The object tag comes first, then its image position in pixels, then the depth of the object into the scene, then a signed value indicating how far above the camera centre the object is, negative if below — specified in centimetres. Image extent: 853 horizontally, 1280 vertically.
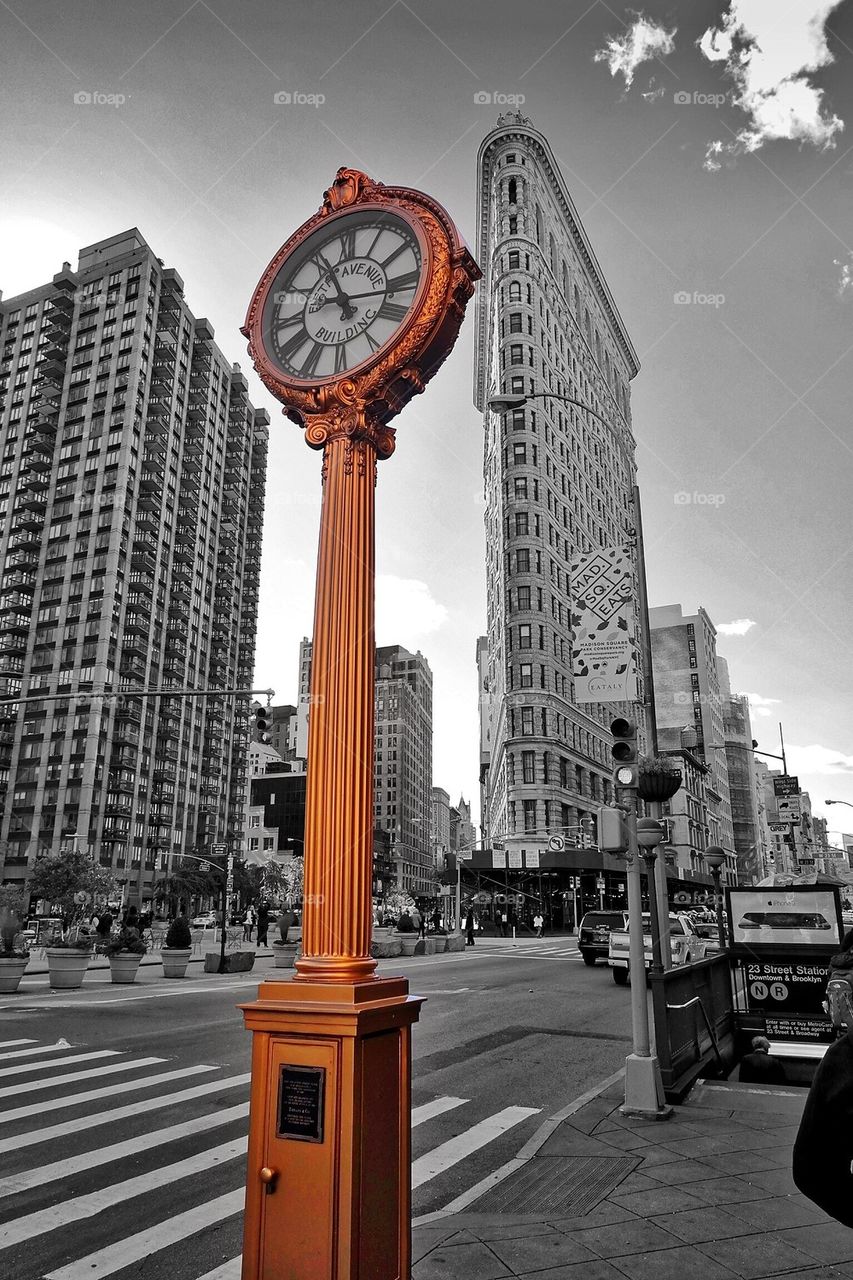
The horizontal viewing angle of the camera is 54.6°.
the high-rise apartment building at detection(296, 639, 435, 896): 16150 +2338
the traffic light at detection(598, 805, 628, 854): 866 +44
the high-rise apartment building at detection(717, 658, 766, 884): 12812 +1219
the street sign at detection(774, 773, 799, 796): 5468 +573
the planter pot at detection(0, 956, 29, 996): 1978 -220
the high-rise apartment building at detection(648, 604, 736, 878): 10925 +2458
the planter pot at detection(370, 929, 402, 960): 3253 -278
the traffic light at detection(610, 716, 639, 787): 888 +129
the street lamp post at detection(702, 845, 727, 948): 1823 +38
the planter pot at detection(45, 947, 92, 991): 2125 -225
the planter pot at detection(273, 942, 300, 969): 2953 -274
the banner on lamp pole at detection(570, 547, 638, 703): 1017 +299
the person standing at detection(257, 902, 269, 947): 3841 -239
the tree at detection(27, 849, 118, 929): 5338 -3
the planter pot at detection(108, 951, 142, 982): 2309 -243
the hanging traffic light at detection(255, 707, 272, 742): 1741 +319
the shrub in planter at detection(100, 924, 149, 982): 2312 -215
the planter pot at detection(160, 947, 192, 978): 2542 -254
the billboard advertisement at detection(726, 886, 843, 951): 1194 -62
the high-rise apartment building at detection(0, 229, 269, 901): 8188 +3350
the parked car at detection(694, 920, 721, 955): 3135 -222
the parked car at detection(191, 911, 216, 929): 6893 -386
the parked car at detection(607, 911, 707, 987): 2067 -188
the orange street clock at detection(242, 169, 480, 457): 466 +327
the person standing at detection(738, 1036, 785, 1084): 1046 -239
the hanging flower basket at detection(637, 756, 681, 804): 1147 +125
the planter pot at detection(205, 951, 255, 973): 2758 -280
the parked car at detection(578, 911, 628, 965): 2813 -196
